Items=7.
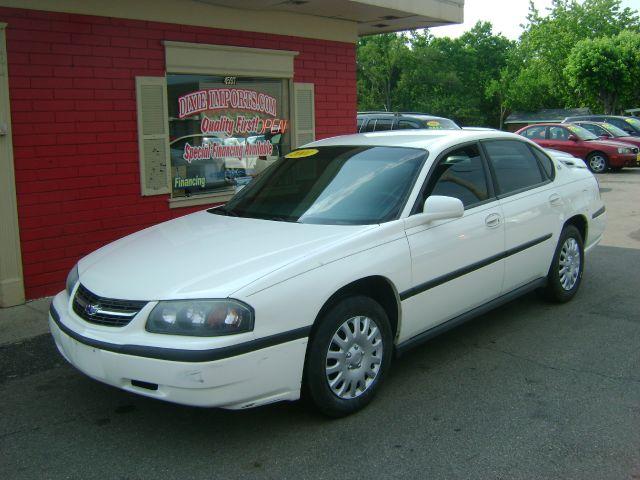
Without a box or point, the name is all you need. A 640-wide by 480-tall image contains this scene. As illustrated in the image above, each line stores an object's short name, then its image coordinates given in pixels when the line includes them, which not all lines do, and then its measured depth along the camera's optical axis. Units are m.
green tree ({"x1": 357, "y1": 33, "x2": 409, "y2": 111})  55.28
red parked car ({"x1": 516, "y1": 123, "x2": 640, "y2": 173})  19.27
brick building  6.48
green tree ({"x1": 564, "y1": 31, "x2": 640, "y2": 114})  33.75
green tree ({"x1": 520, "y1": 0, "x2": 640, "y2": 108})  45.75
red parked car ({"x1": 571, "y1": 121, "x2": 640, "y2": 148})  20.40
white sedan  3.37
